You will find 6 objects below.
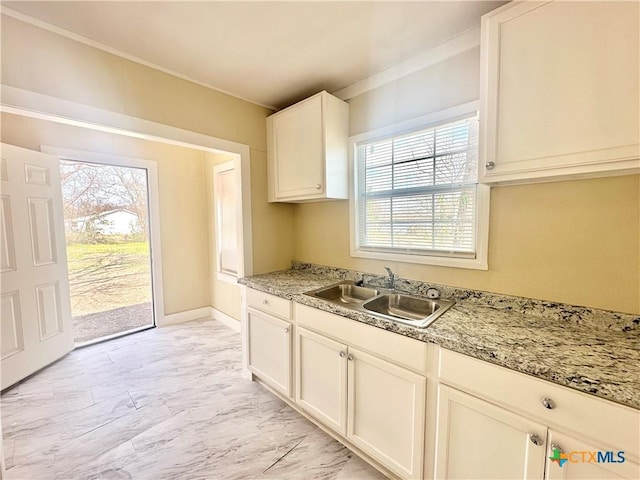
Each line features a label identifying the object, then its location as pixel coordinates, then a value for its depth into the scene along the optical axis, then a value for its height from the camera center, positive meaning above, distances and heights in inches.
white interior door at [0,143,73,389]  85.8 -14.9
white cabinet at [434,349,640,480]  32.7 -29.7
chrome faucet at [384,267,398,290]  75.7 -17.1
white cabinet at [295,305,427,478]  50.9 -37.0
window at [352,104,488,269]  65.5 +6.1
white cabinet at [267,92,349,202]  80.5 +23.1
